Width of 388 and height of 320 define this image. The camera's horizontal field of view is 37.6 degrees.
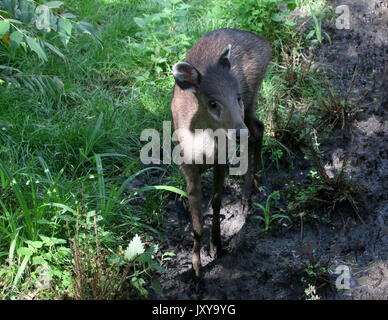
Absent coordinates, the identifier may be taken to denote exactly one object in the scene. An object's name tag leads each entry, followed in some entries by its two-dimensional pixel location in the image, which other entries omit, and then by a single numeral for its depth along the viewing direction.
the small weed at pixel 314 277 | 3.79
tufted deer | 3.68
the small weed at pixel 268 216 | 4.31
